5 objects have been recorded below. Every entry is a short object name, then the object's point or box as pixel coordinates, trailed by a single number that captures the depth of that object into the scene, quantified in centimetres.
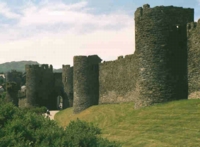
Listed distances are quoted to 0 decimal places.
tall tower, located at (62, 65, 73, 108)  6112
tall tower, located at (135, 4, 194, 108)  2686
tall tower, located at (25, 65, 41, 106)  6222
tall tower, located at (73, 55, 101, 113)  4309
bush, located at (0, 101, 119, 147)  1434
